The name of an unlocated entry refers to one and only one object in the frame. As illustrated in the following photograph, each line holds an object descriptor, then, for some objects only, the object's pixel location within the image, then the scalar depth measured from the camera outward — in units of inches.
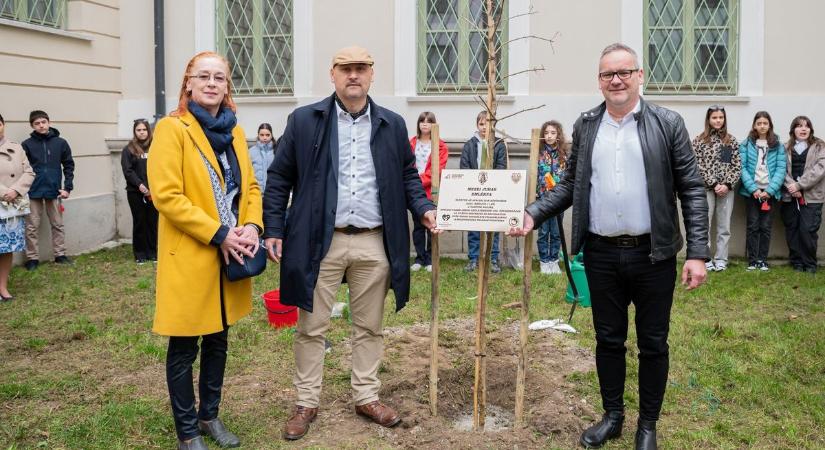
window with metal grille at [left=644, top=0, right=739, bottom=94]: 410.6
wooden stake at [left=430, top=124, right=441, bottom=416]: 182.5
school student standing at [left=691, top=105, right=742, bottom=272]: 388.2
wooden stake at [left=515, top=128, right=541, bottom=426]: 176.6
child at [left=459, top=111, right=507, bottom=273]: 376.2
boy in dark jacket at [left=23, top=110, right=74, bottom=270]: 395.9
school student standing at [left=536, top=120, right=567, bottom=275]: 373.7
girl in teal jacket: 386.6
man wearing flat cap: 175.6
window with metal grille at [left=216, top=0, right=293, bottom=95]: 449.7
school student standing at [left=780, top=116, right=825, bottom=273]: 385.1
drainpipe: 459.2
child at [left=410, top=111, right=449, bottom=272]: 390.9
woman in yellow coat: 159.0
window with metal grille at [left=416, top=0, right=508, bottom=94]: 422.9
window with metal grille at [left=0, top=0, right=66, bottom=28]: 402.6
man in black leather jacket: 160.4
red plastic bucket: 271.0
